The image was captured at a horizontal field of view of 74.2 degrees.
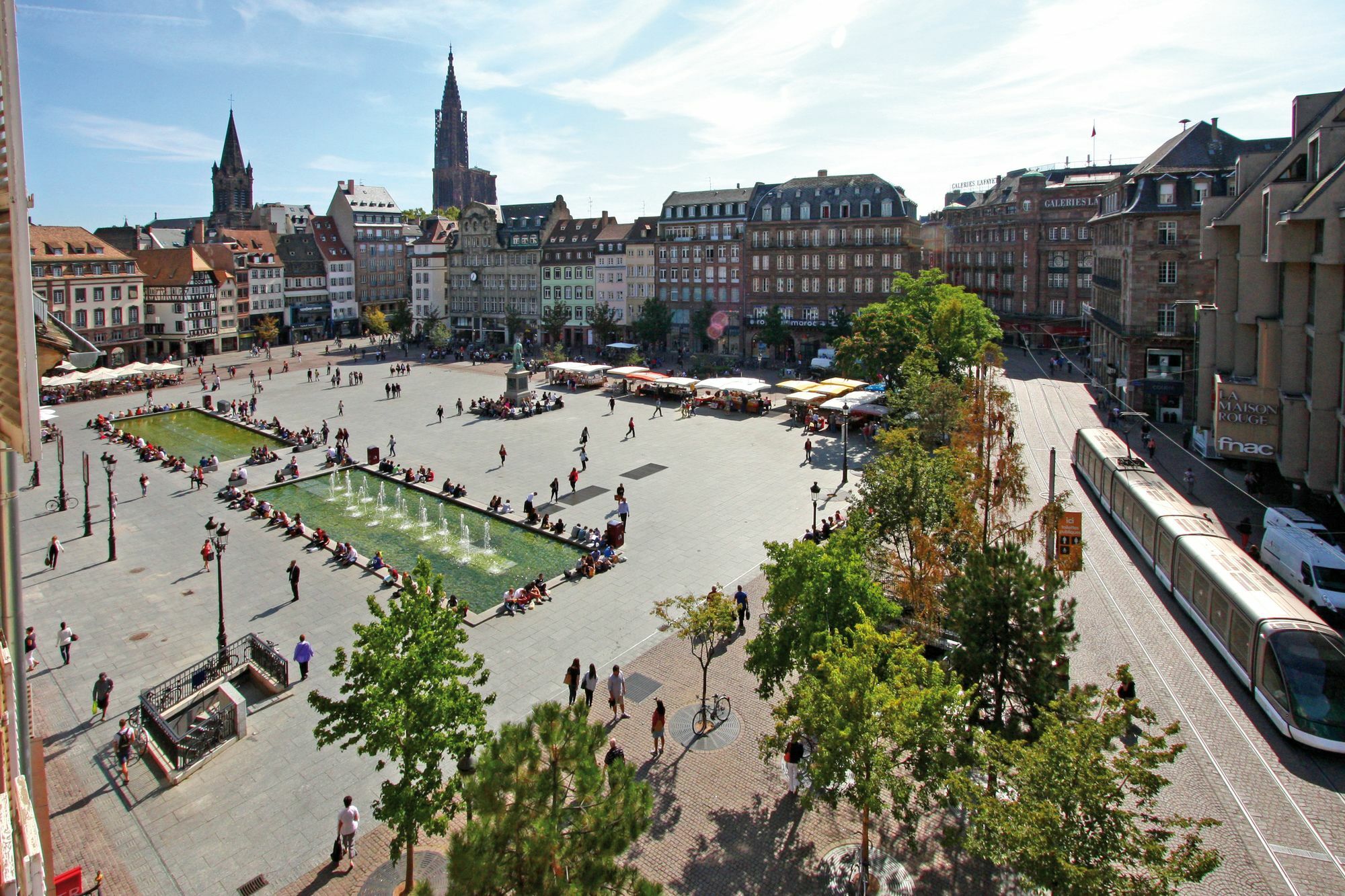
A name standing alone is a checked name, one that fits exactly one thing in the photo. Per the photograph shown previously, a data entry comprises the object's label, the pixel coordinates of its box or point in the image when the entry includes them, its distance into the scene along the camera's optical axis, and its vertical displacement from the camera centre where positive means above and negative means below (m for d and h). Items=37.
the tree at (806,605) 16.84 -4.66
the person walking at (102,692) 20.53 -7.60
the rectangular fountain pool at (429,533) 29.98 -6.56
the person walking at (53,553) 30.45 -6.51
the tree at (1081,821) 10.28 -5.59
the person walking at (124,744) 18.23 -7.85
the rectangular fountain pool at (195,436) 48.94 -4.37
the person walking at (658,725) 18.73 -7.63
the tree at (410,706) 13.18 -5.21
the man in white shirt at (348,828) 15.48 -8.11
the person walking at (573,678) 20.72 -7.35
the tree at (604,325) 85.62 +3.53
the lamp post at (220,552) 21.92 -4.80
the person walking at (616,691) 20.22 -7.48
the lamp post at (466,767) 15.47 -7.37
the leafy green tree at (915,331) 49.84 +1.78
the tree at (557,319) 89.00 +4.32
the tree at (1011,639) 15.41 -4.87
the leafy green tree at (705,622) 18.78 -5.55
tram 18.36 -5.97
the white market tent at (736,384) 57.22 -1.46
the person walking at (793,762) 16.98 -7.73
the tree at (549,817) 9.52 -5.09
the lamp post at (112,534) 31.06 -6.08
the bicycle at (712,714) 19.58 -7.90
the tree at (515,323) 95.12 +4.19
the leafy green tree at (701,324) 83.25 +3.55
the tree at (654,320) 82.25 +3.88
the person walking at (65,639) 23.20 -7.25
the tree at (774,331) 74.69 +2.63
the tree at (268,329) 93.31 +3.43
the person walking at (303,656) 22.25 -7.33
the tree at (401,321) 98.19 +4.48
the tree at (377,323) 99.12 +4.37
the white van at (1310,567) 24.95 -5.94
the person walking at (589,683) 20.58 -7.52
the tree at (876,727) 13.05 -5.42
